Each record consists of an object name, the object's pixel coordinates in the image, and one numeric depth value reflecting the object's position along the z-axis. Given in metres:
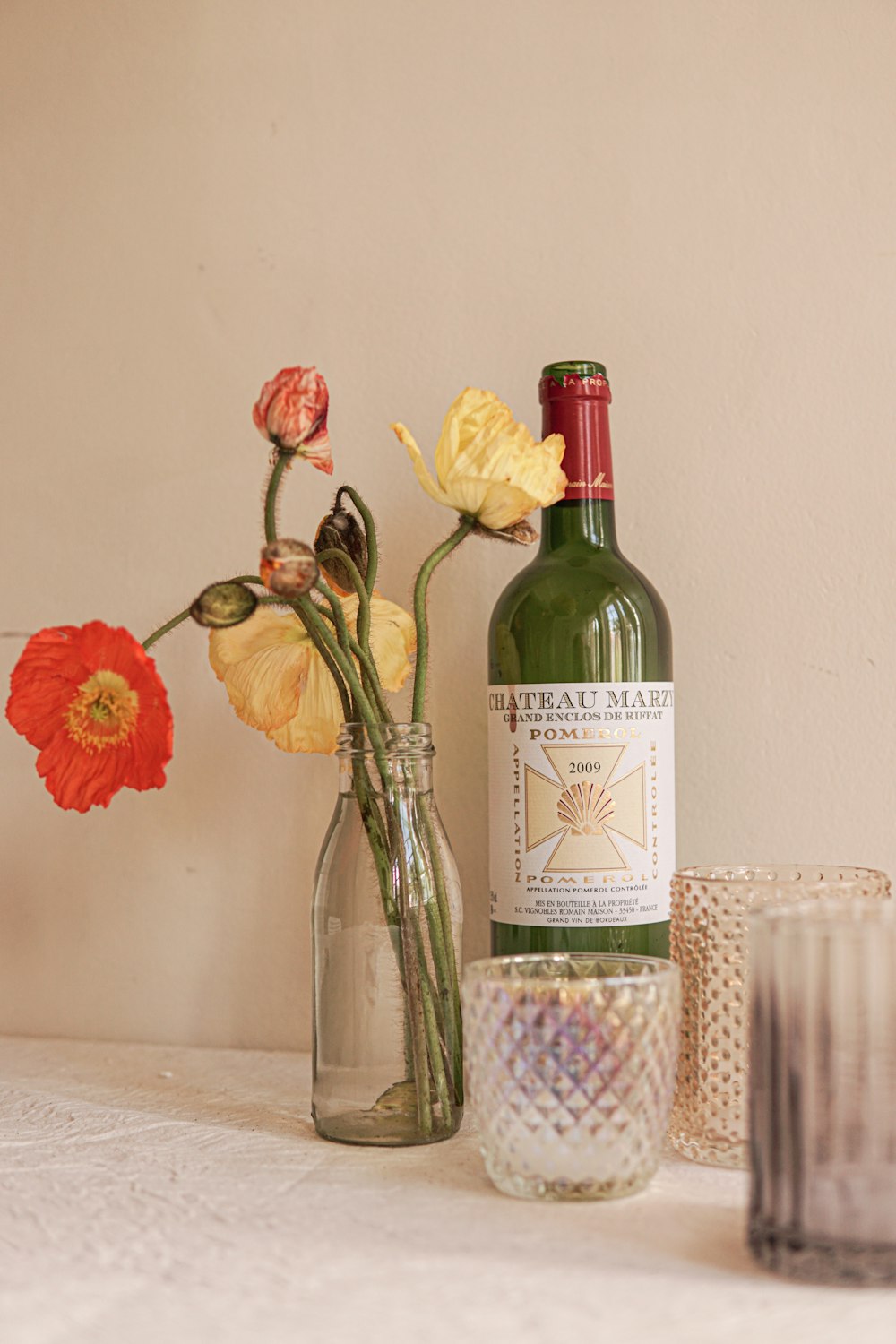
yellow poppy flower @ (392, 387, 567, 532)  0.61
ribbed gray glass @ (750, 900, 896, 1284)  0.42
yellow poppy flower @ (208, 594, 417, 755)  0.66
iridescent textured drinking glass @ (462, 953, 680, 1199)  0.50
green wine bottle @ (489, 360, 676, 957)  0.64
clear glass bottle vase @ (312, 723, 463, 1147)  0.62
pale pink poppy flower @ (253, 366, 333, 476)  0.59
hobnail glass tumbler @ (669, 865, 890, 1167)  0.57
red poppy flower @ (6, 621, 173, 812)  0.56
